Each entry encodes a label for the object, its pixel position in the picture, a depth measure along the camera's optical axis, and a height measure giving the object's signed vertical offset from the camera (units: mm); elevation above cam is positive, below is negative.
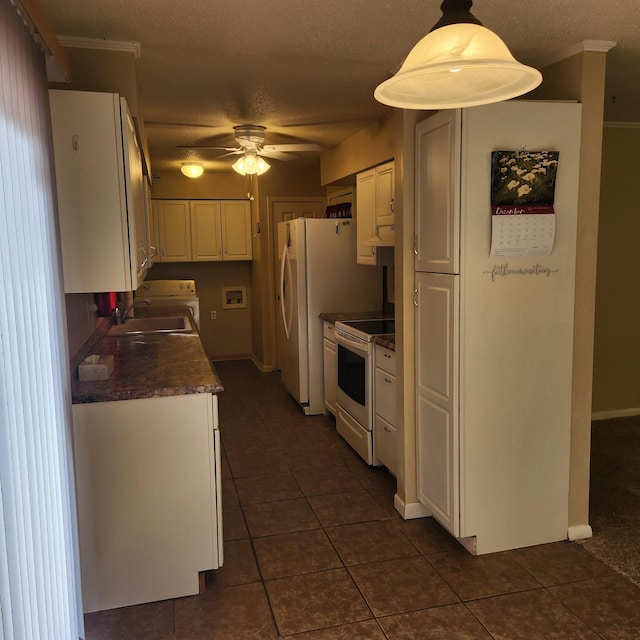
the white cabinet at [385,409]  3427 -977
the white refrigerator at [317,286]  4930 -324
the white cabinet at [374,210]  4074 +268
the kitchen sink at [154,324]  4355 -549
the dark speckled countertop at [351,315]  4625 -547
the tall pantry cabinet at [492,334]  2510 -403
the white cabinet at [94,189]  2117 +234
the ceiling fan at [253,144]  4371 +797
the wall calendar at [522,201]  2477 +184
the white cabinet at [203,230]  6984 +251
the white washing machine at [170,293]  5910 -437
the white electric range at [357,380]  3770 -906
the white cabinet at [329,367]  4719 -971
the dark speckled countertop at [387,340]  3394 -560
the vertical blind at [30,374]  1363 -319
